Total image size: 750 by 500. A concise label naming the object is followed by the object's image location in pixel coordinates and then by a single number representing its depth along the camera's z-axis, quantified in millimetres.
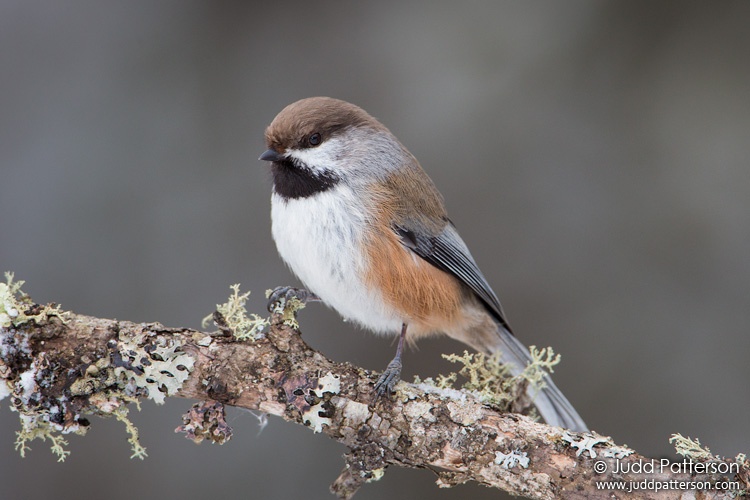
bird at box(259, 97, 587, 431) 5316
